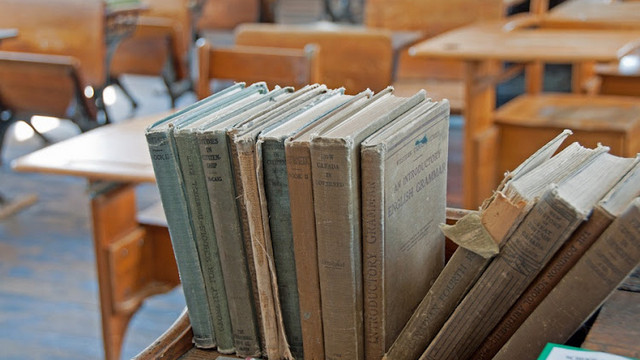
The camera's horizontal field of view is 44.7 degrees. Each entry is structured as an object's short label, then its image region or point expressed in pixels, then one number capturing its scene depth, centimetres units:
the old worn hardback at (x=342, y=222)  73
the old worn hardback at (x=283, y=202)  77
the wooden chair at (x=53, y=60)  372
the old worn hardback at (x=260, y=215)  78
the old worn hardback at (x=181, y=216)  82
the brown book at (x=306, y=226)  75
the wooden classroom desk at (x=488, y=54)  263
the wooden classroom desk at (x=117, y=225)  198
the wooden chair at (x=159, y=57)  515
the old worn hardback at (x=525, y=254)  67
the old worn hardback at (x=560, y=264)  67
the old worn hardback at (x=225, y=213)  80
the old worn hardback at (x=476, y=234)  71
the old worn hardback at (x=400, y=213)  75
